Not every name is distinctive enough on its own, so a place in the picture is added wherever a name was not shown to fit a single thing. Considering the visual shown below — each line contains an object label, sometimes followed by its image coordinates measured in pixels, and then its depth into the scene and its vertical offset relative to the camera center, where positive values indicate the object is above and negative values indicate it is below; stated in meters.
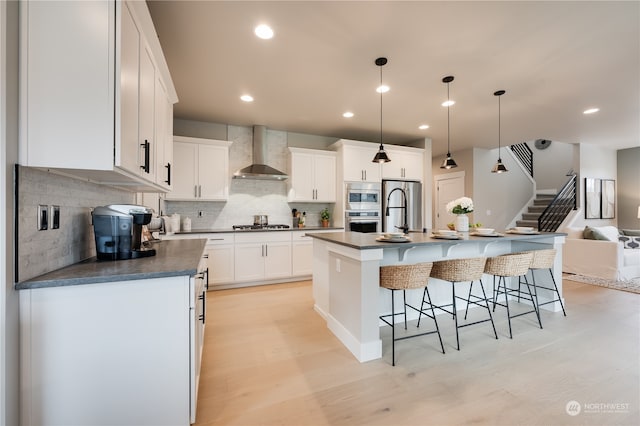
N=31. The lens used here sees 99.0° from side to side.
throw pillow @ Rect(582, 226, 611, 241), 4.80 -0.38
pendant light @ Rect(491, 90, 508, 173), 3.50 +0.66
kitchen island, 2.24 -0.54
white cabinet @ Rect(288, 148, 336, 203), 4.88 +0.70
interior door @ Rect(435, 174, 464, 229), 6.74 +0.52
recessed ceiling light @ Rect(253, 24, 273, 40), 2.29 +1.56
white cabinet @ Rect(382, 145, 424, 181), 5.28 +0.99
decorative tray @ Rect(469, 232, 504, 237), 3.01 -0.24
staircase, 7.08 +0.06
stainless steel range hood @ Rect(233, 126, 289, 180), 4.54 +0.80
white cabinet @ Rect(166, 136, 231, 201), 4.19 +0.71
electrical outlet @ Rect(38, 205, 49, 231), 1.37 -0.02
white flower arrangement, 3.15 +0.09
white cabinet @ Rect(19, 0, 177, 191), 1.21 +0.60
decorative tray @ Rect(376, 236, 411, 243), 2.39 -0.23
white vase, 3.35 -0.13
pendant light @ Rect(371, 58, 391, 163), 2.81 +0.65
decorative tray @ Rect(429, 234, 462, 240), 2.72 -0.24
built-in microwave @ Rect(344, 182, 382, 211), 4.93 +0.33
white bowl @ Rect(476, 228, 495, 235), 3.07 -0.20
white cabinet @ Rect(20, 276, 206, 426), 1.22 -0.66
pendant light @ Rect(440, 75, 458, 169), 3.13 +1.54
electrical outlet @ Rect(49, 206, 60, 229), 1.48 -0.01
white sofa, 4.46 -0.78
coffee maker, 1.65 -0.09
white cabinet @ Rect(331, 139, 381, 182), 4.93 +0.96
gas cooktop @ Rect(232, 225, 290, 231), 4.73 -0.23
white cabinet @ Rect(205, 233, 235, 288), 4.06 -0.67
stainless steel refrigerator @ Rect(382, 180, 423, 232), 5.21 +0.19
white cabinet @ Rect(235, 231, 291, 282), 4.23 -0.66
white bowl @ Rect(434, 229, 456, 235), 2.84 -0.20
